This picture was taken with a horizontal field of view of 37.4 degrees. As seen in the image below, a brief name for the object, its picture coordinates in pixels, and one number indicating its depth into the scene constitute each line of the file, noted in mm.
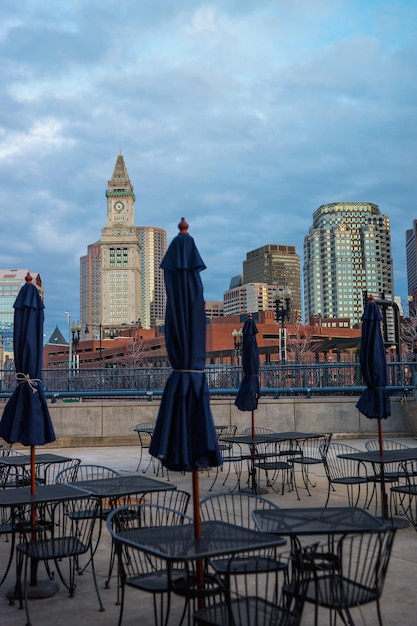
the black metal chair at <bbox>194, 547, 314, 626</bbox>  4023
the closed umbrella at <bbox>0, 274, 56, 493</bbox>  6617
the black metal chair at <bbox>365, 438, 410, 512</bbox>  9094
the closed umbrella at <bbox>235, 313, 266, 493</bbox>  12195
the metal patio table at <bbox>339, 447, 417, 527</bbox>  8386
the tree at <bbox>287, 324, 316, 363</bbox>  72612
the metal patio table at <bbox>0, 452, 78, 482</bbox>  9383
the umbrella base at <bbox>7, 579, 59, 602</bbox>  5852
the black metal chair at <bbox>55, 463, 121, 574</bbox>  6698
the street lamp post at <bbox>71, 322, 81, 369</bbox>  49256
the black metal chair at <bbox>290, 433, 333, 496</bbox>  11078
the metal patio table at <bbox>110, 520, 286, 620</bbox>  4254
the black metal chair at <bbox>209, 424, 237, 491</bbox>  11884
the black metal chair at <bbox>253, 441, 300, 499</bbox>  10906
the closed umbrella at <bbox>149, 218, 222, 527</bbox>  4910
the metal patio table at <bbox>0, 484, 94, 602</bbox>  5902
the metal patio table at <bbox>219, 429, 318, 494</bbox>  11383
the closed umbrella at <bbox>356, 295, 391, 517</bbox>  9398
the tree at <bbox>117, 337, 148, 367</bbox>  96750
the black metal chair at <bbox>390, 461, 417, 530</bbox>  8328
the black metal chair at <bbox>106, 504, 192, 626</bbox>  4559
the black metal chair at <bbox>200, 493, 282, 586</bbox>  4754
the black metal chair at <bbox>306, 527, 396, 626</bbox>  4199
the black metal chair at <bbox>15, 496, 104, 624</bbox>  5591
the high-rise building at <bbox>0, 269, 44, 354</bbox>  186825
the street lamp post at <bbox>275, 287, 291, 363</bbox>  30958
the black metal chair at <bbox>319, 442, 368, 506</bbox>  9398
